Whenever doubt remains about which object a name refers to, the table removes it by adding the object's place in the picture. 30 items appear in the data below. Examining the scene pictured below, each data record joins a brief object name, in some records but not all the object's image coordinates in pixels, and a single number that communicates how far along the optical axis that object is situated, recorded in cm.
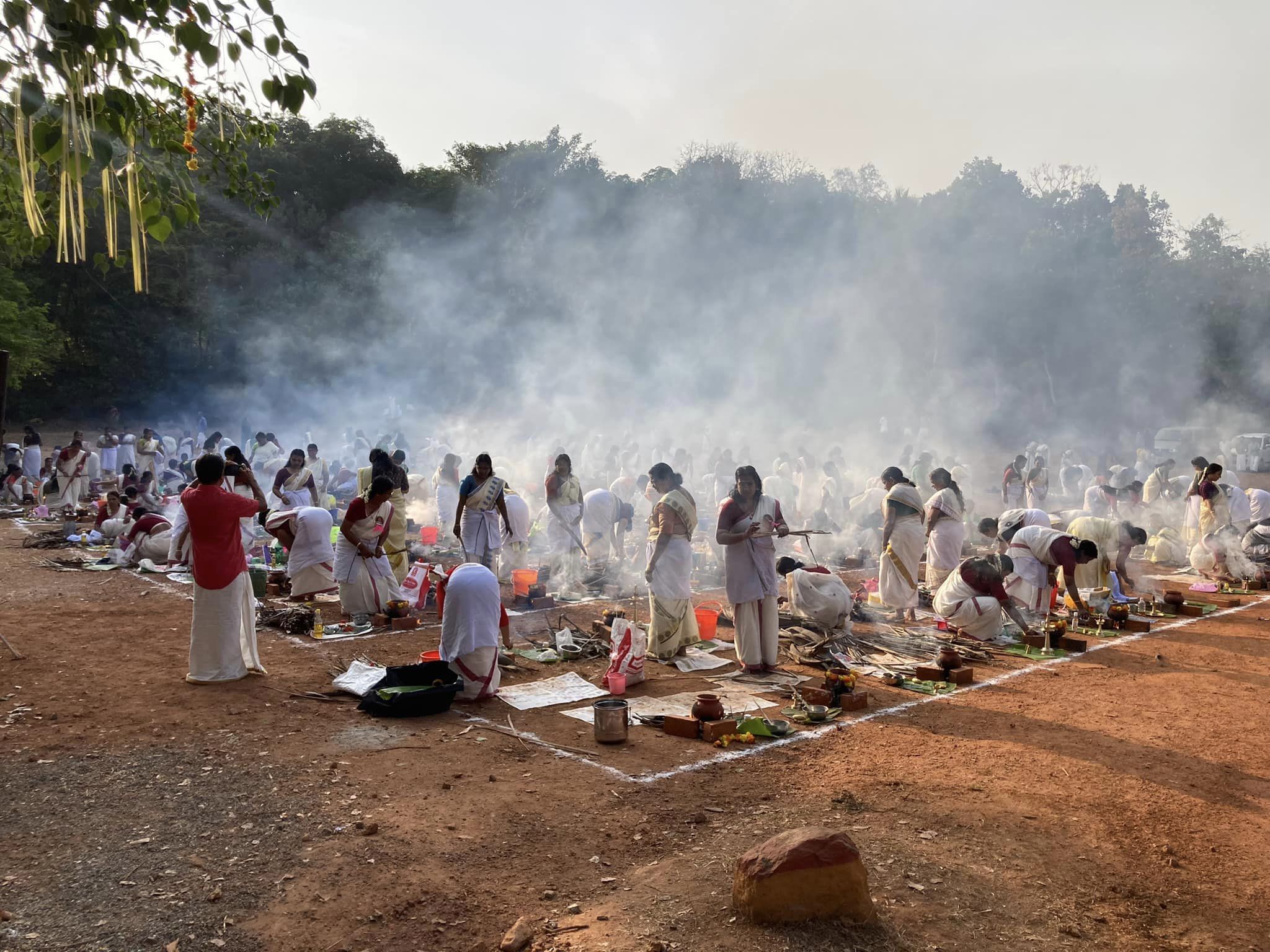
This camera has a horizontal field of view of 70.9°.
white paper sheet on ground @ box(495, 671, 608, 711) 672
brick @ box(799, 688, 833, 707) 670
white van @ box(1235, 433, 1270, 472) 2881
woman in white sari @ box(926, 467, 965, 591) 997
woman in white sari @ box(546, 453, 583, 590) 1217
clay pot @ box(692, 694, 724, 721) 611
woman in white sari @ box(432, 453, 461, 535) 1461
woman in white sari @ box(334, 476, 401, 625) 923
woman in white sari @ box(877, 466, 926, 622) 962
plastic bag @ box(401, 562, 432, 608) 1002
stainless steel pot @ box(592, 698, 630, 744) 577
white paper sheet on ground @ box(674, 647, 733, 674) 795
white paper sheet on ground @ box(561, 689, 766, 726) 646
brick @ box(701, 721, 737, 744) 587
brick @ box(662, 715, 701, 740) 598
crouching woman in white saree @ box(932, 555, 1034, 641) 875
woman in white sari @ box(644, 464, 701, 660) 816
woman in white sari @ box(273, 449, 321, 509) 1295
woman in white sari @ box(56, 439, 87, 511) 1827
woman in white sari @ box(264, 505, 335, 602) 1044
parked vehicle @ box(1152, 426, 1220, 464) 2973
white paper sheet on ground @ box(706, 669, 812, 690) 738
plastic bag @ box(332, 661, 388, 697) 678
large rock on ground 341
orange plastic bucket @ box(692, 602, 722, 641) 896
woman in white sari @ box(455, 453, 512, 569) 975
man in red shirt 692
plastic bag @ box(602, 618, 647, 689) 714
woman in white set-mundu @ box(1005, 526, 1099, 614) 910
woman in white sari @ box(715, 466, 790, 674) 768
